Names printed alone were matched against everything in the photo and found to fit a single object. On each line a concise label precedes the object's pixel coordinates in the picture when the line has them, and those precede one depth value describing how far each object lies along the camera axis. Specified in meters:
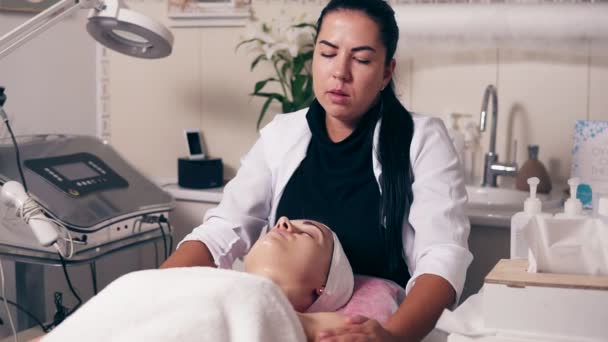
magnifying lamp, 1.64
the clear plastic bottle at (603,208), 1.28
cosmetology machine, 1.85
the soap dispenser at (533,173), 2.19
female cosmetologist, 1.55
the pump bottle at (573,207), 1.59
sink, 1.98
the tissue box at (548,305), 1.03
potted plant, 2.38
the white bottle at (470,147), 2.32
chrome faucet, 2.22
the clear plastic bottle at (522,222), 1.60
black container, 2.51
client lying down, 1.05
